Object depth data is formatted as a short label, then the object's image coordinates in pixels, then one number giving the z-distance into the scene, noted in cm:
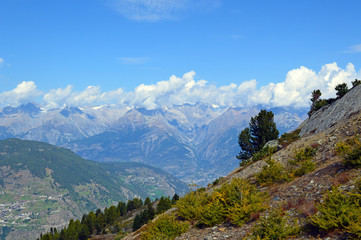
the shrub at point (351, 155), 1791
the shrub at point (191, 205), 2148
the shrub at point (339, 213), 1161
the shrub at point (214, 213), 1827
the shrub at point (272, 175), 2325
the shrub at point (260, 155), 4608
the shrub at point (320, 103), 6775
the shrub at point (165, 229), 1822
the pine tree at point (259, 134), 7656
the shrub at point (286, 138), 5089
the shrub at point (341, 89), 5809
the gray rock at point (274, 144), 4988
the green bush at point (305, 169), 2202
